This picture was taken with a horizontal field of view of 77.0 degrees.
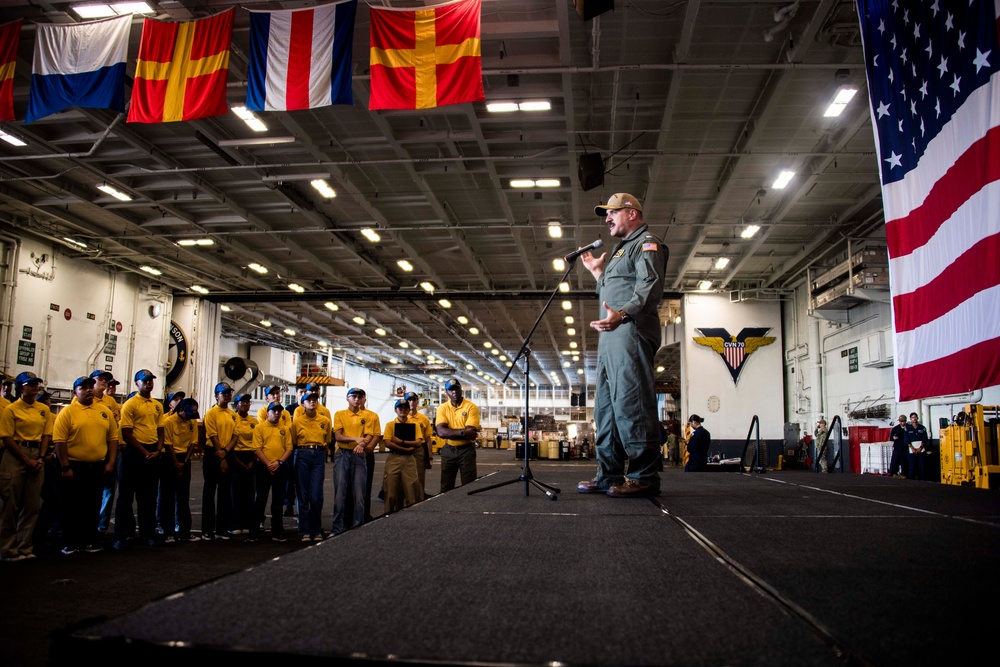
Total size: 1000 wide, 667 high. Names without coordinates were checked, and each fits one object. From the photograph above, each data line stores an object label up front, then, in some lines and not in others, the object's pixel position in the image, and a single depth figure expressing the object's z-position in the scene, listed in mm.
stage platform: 1131
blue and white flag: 7863
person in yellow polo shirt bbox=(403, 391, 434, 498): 9062
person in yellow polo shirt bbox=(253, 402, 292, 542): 7469
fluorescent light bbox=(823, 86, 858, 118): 9820
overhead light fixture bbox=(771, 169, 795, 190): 12859
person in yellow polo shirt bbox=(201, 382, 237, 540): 7438
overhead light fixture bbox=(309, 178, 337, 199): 13747
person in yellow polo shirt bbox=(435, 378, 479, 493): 7848
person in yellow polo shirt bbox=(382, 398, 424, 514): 7695
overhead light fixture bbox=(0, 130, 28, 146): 11625
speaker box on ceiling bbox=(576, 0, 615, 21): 6402
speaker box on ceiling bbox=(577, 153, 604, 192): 11570
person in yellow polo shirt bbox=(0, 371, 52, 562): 5711
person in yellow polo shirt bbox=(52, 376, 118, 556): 6191
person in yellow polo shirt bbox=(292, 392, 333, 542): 7289
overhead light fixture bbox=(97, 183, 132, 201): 13984
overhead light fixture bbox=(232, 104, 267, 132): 10656
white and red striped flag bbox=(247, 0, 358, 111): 7410
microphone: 3816
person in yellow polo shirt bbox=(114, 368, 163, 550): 6762
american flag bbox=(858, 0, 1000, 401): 3145
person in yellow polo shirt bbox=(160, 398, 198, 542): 7215
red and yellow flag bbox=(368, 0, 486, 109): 7320
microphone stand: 3833
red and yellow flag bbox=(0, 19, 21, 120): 8102
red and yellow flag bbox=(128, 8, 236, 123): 7578
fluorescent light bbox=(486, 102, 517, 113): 10398
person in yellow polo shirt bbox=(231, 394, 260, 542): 7449
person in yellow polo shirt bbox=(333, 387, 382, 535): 7461
